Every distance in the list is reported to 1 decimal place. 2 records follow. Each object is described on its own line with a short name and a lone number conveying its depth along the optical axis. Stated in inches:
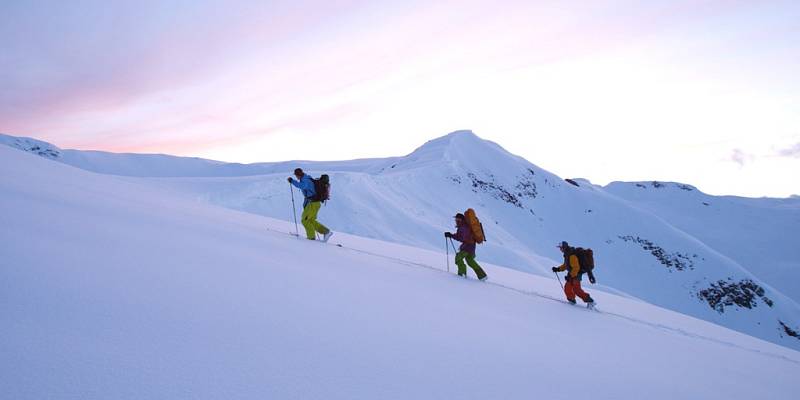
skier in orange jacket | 393.7
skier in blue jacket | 426.6
